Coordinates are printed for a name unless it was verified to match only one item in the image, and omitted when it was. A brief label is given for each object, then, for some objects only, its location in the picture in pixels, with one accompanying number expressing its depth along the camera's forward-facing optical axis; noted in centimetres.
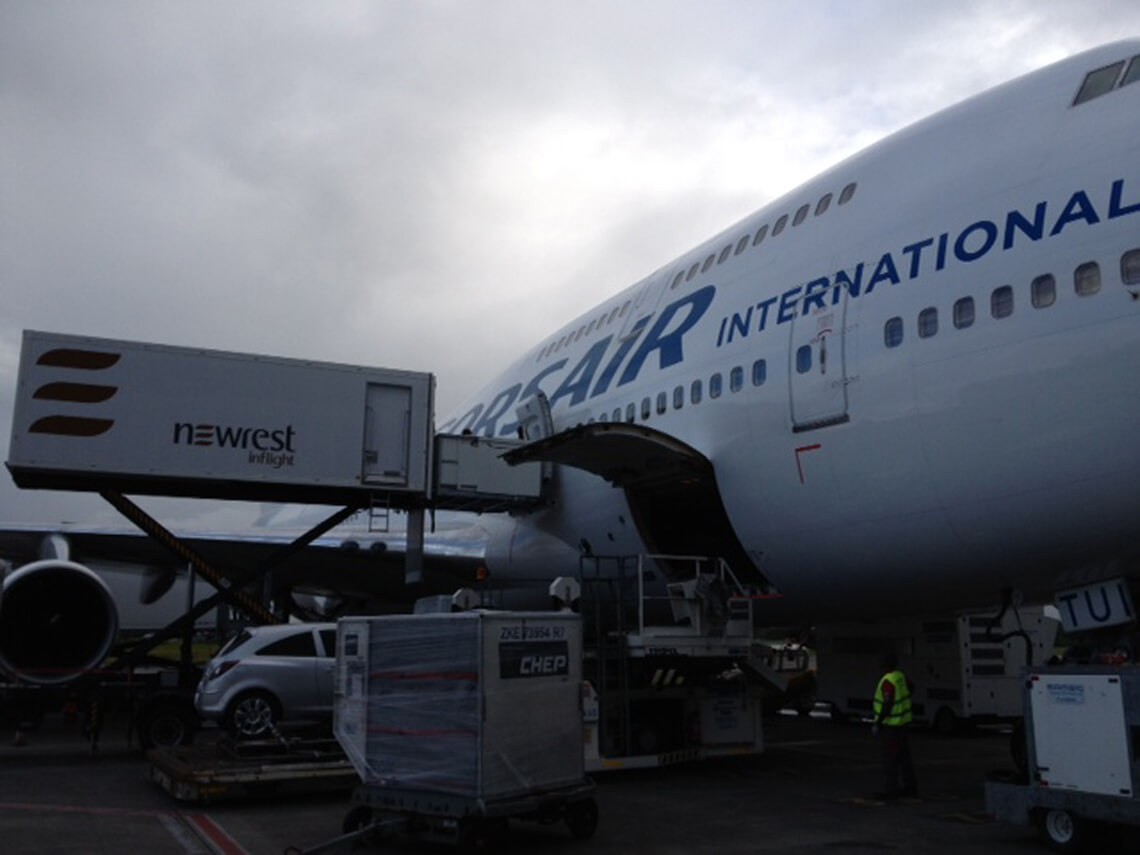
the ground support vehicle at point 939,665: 1539
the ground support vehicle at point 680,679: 1012
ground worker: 908
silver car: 1169
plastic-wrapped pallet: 691
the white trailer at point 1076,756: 662
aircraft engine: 1379
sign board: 745
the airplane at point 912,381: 715
